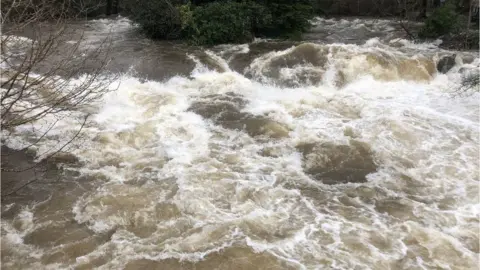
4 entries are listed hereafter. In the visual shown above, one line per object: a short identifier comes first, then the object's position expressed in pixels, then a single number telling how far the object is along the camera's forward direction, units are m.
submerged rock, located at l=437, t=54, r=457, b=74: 11.51
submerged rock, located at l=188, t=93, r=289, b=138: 8.48
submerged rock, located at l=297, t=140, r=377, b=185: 6.99
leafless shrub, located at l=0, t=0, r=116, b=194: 3.59
